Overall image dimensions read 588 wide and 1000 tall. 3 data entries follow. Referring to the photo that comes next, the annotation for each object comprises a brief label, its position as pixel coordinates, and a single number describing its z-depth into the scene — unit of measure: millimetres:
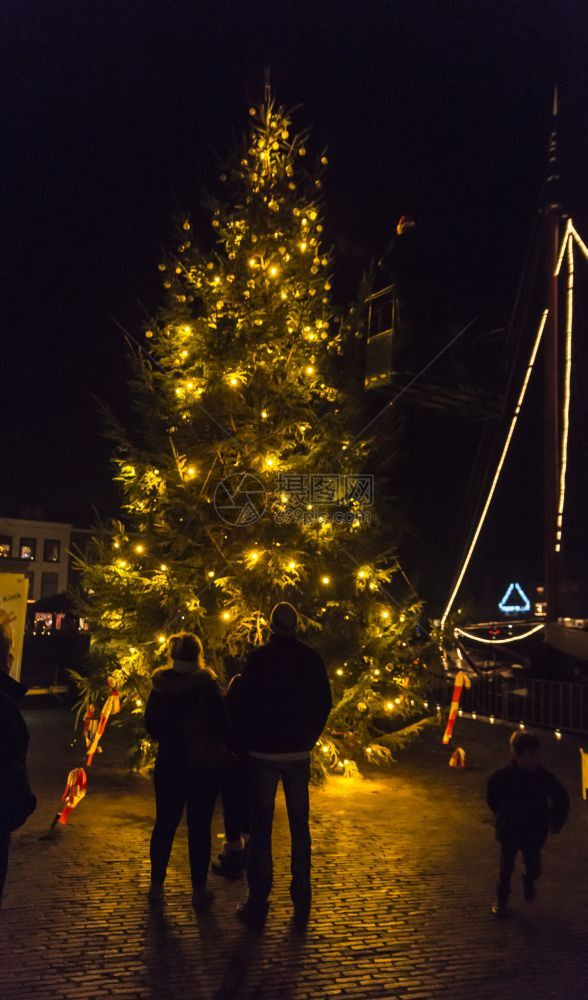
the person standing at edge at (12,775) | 4172
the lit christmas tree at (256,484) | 9148
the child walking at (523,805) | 5070
